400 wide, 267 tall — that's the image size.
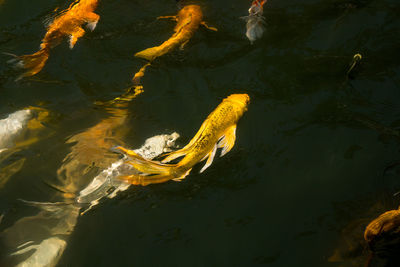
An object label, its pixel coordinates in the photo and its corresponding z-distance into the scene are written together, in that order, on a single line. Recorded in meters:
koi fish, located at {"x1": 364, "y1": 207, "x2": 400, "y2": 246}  5.82
